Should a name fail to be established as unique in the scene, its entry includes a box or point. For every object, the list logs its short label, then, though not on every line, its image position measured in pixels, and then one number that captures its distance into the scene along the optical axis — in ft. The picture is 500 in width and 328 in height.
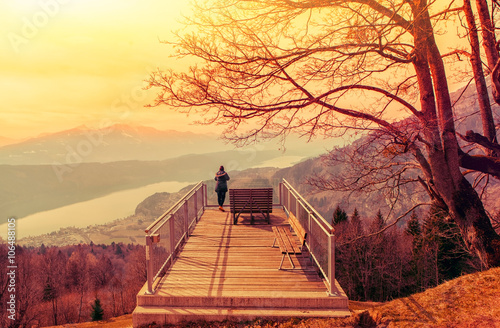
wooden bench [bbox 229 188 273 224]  36.50
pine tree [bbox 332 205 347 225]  166.23
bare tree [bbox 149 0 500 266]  25.85
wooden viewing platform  19.30
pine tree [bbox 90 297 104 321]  153.17
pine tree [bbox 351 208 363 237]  157.09
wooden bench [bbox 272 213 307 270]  24.20
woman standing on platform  40.60
